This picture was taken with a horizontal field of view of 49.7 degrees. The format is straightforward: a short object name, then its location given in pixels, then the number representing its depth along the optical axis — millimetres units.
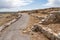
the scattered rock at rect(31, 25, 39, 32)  7280
